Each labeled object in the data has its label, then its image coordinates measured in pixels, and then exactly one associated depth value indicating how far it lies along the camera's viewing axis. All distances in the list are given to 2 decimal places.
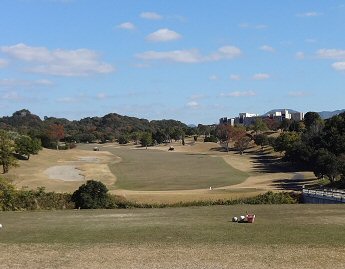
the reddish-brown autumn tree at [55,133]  167.65
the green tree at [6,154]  91.25
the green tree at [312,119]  154.94
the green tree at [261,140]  154.20
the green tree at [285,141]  112.62
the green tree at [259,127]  186.45
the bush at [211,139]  194.38
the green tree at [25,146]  110.38
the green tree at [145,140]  198.45
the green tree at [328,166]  72.19
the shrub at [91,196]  43.31
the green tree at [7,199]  41.76
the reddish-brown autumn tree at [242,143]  155.00
